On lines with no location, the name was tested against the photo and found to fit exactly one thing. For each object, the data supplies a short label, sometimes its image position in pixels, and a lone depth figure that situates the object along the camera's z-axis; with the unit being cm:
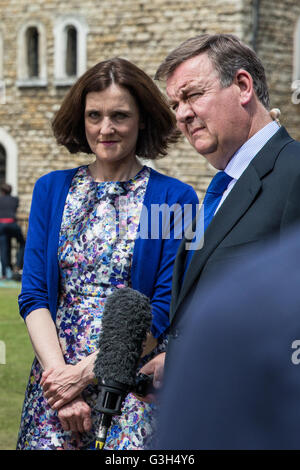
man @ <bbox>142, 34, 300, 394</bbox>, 328
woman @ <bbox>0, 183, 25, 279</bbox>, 1553
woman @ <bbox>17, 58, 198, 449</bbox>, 365
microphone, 327
